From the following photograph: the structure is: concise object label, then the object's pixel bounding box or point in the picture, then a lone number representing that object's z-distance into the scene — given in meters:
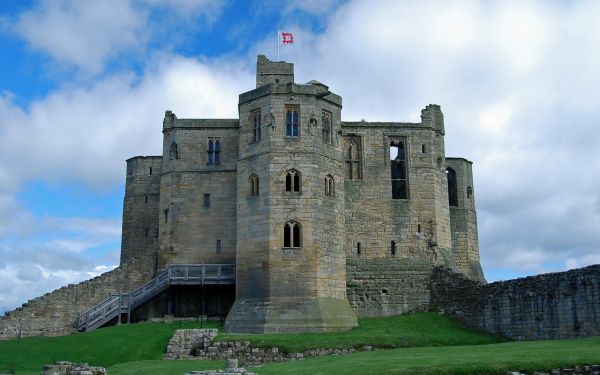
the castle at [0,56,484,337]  34.00
